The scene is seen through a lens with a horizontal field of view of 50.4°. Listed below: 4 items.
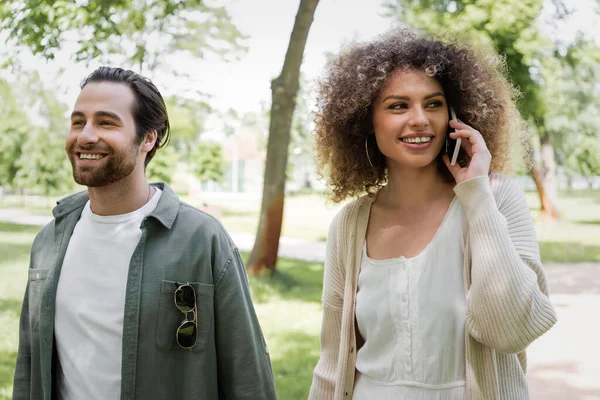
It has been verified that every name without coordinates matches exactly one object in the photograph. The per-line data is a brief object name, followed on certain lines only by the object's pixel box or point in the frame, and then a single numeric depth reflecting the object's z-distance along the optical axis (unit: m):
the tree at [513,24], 15.41
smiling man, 1.98
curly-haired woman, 1.78
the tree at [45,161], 23.28
